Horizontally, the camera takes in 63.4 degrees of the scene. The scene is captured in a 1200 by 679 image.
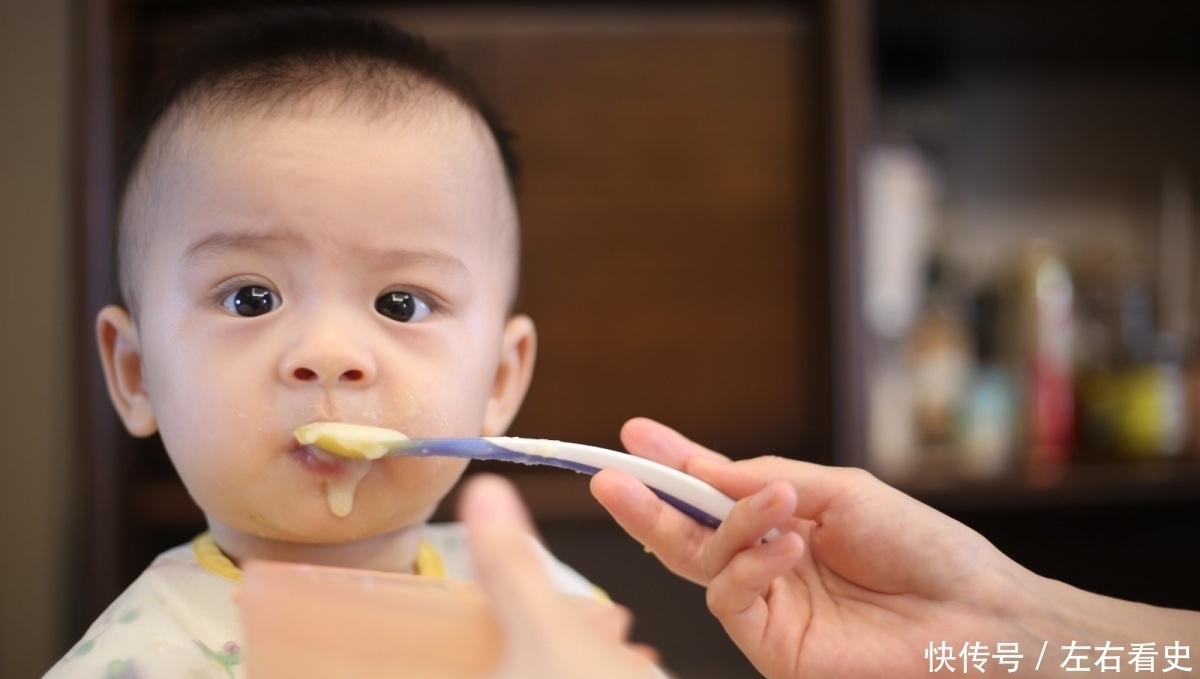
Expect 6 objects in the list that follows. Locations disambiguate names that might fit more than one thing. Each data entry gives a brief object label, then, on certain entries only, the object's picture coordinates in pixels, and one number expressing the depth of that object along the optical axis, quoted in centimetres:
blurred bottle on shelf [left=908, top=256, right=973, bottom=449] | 125
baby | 51
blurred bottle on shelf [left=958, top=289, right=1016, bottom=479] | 125
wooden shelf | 116
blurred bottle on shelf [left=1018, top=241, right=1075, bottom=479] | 127
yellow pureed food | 49
